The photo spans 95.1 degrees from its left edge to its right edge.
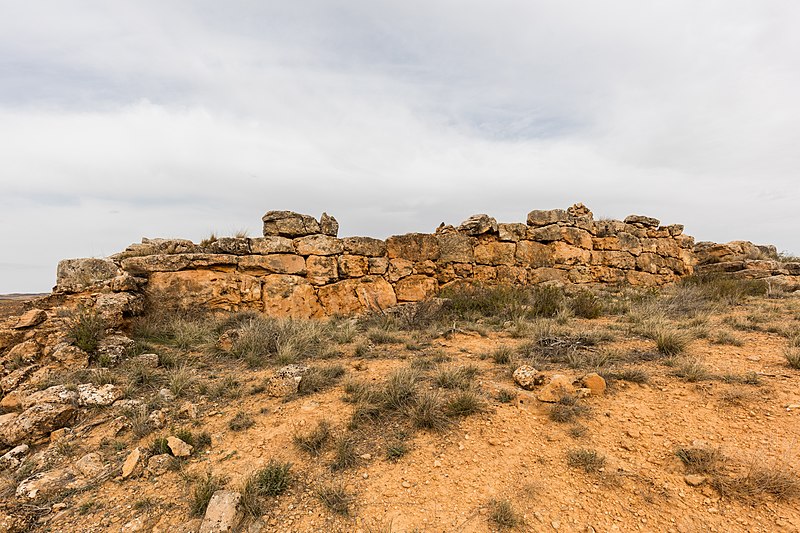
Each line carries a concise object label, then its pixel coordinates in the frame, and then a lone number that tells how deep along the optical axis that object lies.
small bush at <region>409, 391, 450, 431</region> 3.38
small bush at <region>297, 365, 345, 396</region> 4.25
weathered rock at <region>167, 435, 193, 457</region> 3.15
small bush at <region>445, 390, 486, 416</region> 3.54
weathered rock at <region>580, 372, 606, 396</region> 3.84
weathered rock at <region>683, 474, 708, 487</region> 2.57
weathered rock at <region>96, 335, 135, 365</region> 5.09
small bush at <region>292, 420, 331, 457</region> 3.16
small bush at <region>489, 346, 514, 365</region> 4.85
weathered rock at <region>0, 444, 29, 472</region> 3.24
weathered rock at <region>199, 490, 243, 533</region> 2.42
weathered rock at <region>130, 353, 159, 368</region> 4.96
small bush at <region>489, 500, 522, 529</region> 2.39
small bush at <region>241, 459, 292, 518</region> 2.55
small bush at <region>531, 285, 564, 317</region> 7.80
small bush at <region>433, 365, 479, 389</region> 4.07
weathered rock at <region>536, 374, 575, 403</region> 3.70
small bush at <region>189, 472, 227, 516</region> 2.58
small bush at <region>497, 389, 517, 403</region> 3.79
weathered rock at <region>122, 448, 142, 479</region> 2.98
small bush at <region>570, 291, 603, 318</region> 7.66
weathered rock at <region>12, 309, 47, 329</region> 5.38
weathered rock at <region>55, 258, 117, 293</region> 6.56
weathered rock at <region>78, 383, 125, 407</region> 4.00
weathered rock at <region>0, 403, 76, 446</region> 3.50
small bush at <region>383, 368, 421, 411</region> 3.69
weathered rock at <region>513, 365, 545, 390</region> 4.02
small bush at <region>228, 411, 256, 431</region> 3.55
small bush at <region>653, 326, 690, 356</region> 4.84
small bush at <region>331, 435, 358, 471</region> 2.96
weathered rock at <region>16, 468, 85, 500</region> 2.84
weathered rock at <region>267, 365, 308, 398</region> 4.20
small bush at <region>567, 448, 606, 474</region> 2.81
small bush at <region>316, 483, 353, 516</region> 2.55
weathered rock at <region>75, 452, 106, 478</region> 3.05
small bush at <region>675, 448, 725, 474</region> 2.68
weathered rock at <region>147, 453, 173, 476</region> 3.01
